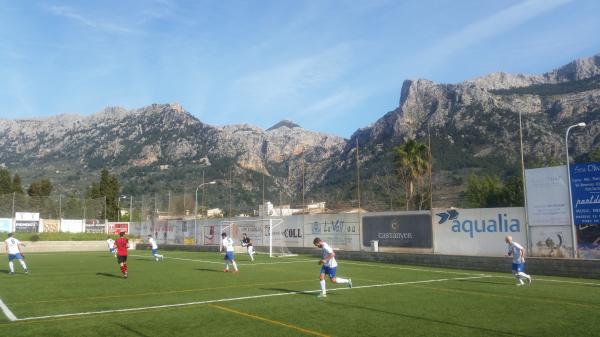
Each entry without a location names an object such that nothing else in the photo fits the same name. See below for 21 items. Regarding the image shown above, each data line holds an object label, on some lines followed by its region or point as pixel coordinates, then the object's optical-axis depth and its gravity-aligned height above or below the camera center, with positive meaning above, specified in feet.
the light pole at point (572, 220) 73.92 -0.54
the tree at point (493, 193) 207.10 +10.75
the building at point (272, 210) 158.30 +3.91
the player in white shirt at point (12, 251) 77.91 -3.61
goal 135.85 -2.98
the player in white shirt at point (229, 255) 80.85 -5.04
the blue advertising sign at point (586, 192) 72.28 +3.40
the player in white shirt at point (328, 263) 51.60 -4.19
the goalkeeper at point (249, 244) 109.21 -4.73
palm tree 170.91 +20.54
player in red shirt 71.20 -3.63
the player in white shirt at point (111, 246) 127.86 -5.18
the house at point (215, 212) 242.27 +5.67
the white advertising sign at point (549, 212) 75.97 +0.80
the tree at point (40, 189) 311.68 +23.46
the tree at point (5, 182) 289.74 +26.77
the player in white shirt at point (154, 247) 110.01 -4.82
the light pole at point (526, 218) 81.35 -0.20
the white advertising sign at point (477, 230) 85.46 -2.08
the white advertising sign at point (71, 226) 190.39 +0.20
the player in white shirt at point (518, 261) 60.60 -5.18
